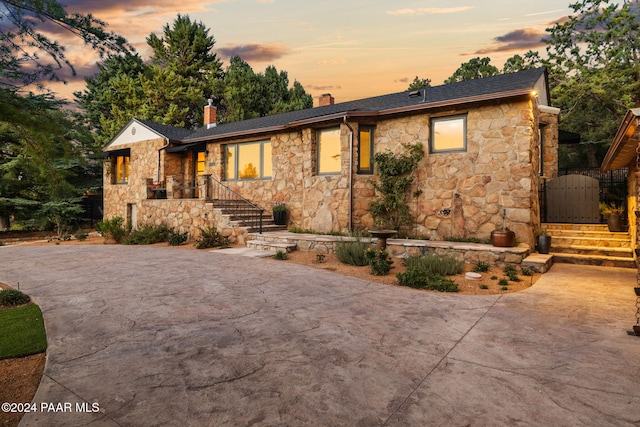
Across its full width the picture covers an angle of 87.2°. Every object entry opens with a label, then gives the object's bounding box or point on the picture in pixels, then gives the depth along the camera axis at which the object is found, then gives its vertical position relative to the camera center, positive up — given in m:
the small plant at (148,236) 12.22 -0.79
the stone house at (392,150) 8.38 +1.71
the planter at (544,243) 8.27 -0.68
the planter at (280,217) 12.01 -0.08
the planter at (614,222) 9.20 -0.18
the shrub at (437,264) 6.71 -1.01
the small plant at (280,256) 8.48 -1.04
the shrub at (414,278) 5.91 -1.13
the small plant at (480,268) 7.02 -1.10
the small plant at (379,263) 6.79 -0.97
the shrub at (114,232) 12.91 -0.67
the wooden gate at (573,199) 10.27 +0.50
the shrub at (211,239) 10.57 -0.80
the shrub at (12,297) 4.62 -1.17
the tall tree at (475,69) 27.95 +12.62
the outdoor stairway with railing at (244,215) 11.34 -0.01
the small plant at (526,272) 6.75 -1.14
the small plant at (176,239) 11.48 -0.83
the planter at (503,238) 7.55 -0.52
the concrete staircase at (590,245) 7.71 -0.75
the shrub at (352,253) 7.70 -0.89
